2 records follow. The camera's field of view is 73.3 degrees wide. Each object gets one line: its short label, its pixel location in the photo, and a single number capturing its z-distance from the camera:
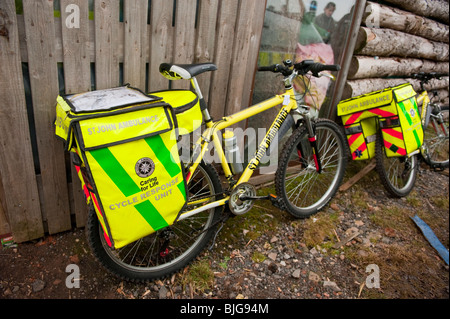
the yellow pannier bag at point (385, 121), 3.07
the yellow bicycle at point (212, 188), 2.00
